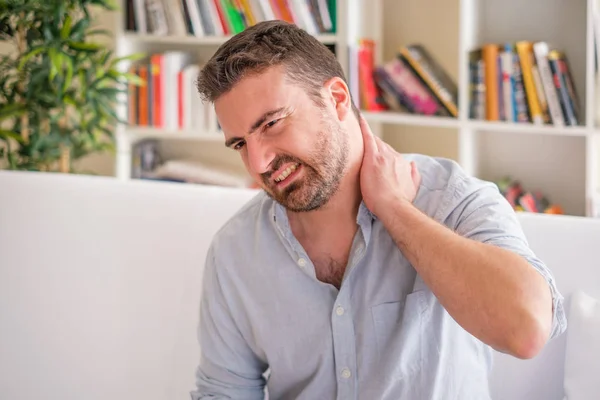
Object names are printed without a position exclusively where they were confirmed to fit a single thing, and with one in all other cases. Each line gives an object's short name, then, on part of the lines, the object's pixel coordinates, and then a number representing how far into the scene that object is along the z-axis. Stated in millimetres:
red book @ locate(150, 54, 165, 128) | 3672
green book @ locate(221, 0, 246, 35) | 3512
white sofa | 1891
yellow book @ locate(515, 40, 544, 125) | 3008
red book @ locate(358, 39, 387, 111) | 3385
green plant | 2947
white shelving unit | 3100
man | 1423
